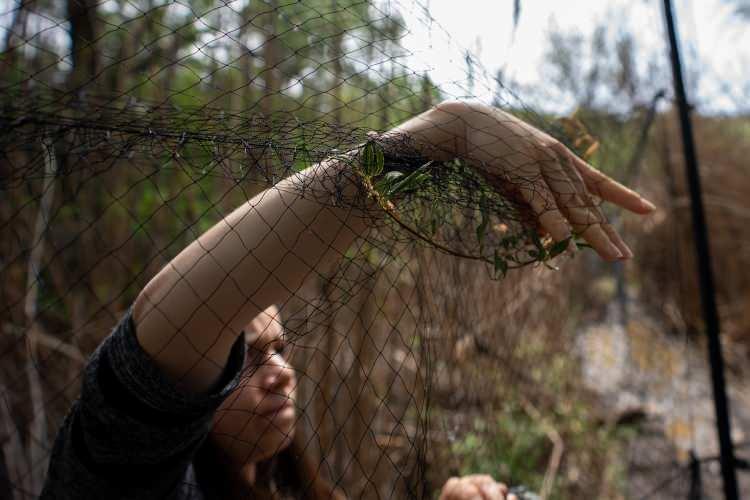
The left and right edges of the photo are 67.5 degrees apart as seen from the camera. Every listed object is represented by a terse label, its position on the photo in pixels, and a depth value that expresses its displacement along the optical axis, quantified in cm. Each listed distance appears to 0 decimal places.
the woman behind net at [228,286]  53
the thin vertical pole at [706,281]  120
